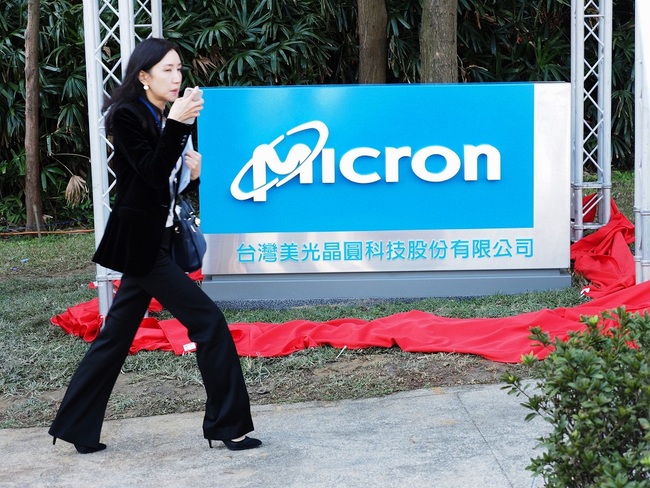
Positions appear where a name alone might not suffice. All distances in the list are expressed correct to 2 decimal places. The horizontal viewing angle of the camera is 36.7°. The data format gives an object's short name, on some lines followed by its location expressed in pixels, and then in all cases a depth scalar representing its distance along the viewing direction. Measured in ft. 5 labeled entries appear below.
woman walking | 13.06
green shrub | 8.25
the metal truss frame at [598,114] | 27.32
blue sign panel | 23.71
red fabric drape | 19.13
